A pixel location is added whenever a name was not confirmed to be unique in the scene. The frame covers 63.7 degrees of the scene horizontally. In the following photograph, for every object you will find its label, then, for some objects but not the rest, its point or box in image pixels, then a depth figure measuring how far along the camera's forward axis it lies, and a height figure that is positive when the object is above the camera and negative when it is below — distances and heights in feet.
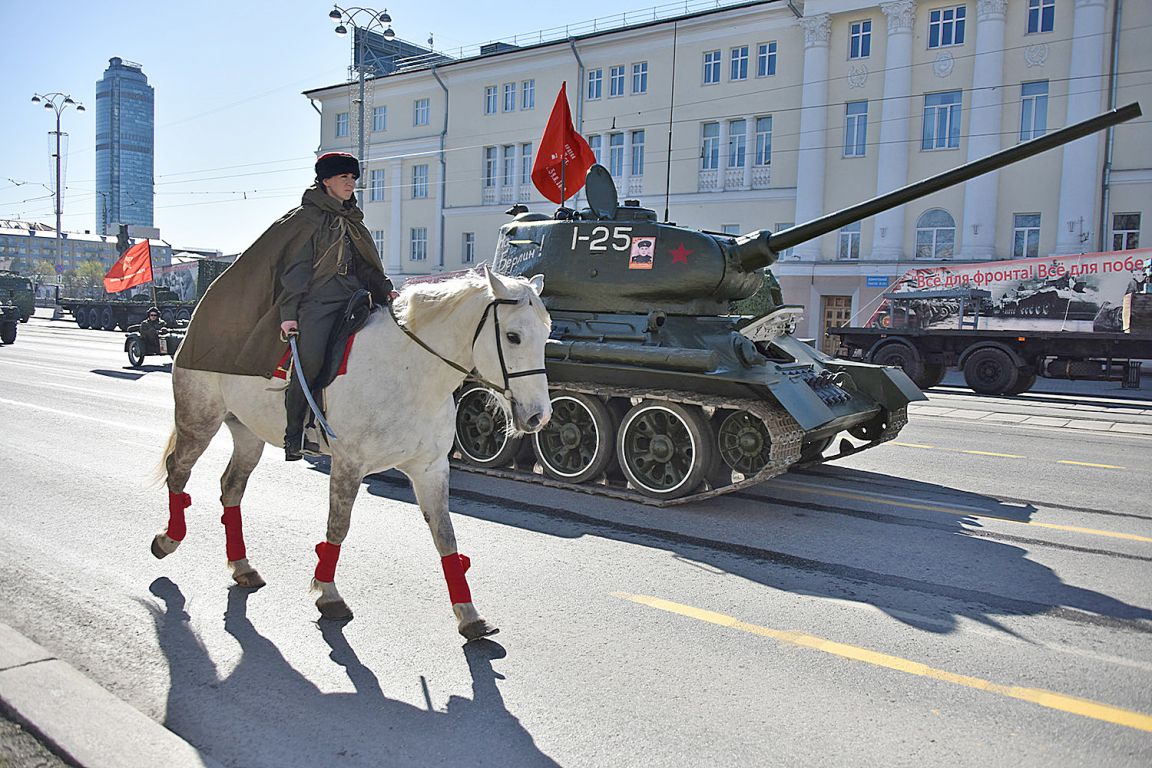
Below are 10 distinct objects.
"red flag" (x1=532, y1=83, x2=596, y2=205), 46.75 +8.46
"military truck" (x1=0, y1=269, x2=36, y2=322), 133.64 +0.77
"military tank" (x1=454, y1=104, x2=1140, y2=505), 26.94 -1.43
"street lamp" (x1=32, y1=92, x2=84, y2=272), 177.99 +34.03
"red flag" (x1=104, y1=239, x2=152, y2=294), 93.56 +3.31
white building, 94.89 +24.72
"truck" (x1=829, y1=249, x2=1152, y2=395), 65.62 +0.97
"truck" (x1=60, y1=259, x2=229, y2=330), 114.32 -0.04
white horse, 14.84 -1.23
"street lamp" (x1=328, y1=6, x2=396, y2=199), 96.94 +29.99
